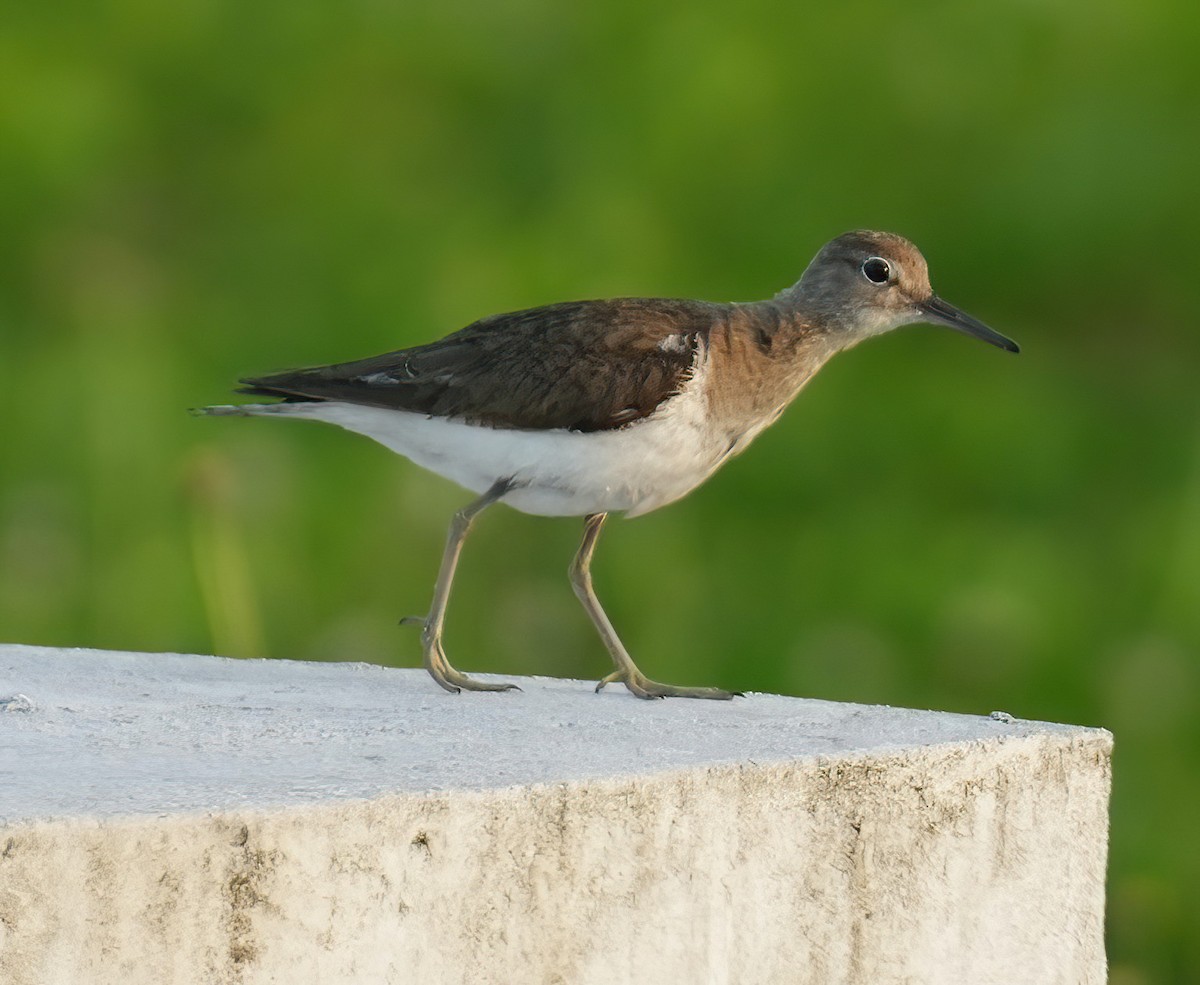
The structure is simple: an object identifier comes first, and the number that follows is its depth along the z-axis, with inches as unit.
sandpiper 360.2
